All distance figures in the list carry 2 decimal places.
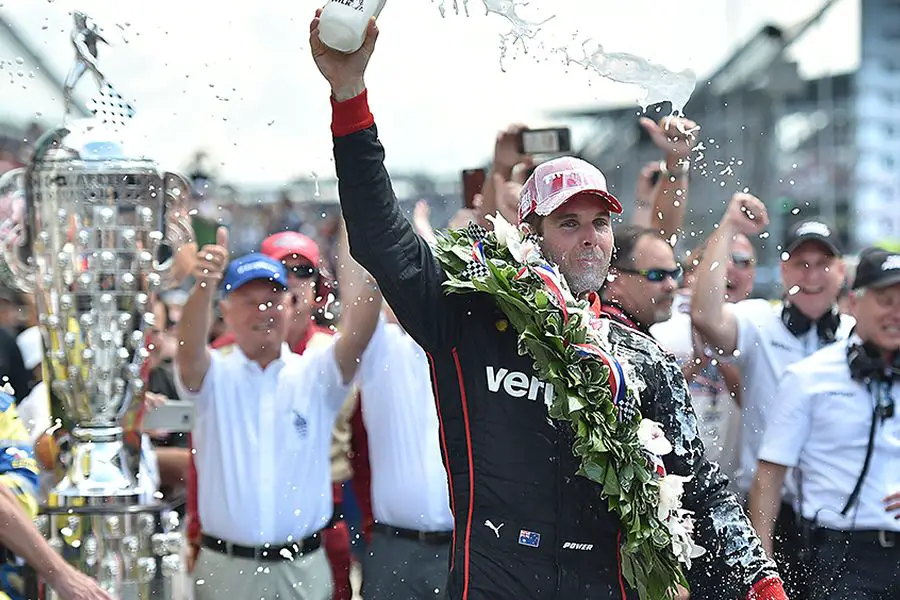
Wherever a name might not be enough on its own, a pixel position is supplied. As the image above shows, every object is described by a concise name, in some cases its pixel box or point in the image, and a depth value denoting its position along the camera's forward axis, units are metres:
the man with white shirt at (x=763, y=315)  10.39
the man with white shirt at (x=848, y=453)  9.32
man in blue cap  9.52
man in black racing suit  5.68
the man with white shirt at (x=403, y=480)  9.81
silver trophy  7.77
